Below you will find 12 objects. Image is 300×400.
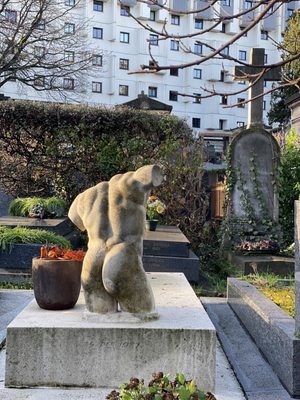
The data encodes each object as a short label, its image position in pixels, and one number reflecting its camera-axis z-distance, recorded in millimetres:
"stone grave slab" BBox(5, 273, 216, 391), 3361
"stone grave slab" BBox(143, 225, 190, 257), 7871
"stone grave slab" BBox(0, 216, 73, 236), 8350
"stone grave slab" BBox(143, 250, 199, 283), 7727
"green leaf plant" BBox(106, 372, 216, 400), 2461
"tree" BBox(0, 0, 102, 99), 20578
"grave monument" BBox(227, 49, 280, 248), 9945
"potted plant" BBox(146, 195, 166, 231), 9570
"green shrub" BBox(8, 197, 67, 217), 9641
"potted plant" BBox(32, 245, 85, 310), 3842
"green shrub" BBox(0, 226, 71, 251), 7422
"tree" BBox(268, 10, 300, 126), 29656
